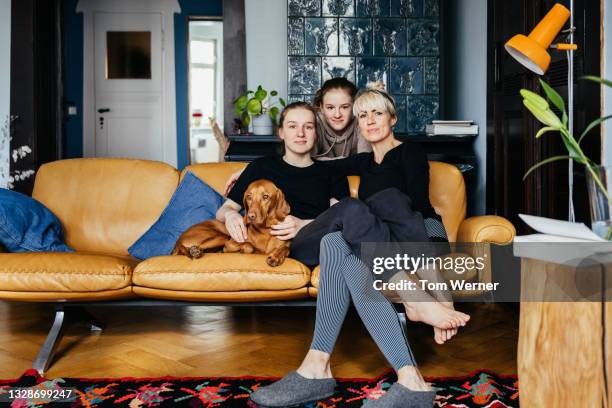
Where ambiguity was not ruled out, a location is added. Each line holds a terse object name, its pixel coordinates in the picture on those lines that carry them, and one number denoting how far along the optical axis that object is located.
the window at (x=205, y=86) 9.05
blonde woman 1.86
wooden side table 1.38
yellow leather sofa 2.30
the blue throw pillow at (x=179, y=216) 2.79
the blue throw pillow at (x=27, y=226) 2.59
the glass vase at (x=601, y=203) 1.39
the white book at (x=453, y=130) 3.97
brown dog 2.46
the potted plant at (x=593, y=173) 1.38
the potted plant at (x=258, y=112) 4.25
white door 6.88
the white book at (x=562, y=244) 1.36
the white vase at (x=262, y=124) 4.26
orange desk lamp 1.65
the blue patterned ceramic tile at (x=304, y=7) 4.34
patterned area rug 1.91
